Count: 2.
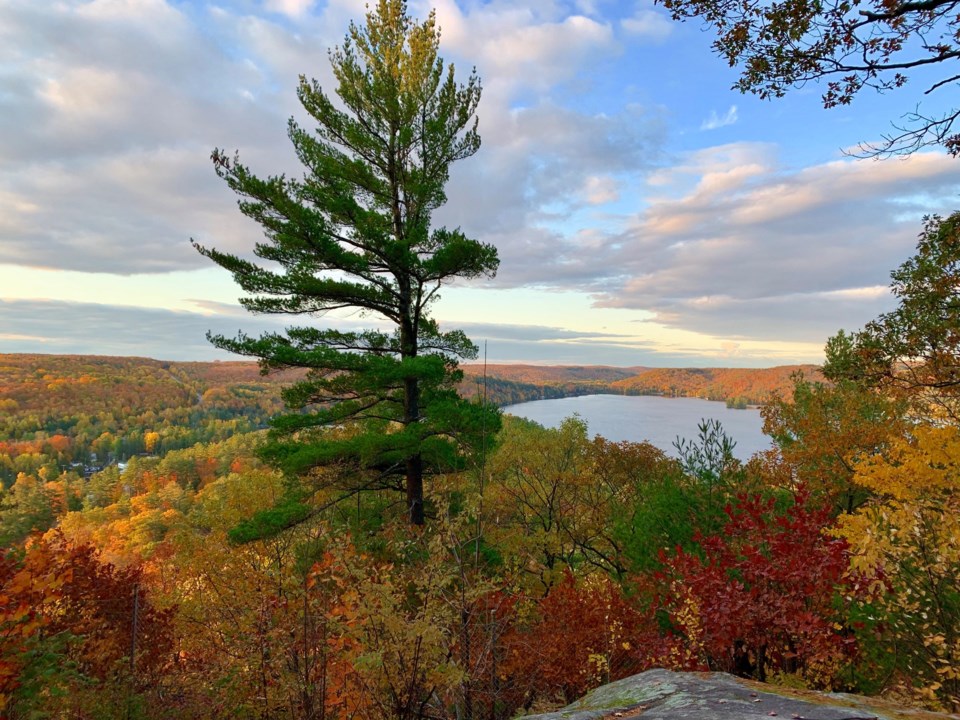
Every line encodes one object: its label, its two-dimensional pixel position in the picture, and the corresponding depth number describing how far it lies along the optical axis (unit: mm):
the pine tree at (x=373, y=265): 11250
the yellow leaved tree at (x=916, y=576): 4984
